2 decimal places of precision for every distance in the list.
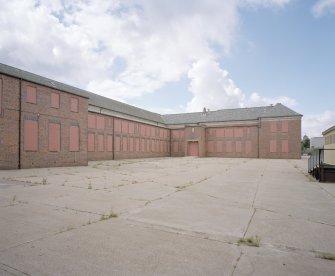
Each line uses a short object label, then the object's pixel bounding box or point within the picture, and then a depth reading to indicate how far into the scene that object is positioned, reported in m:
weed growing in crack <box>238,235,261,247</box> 3.92
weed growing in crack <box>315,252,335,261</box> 3.44
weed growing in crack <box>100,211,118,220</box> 5.23
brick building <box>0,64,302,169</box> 17.03
